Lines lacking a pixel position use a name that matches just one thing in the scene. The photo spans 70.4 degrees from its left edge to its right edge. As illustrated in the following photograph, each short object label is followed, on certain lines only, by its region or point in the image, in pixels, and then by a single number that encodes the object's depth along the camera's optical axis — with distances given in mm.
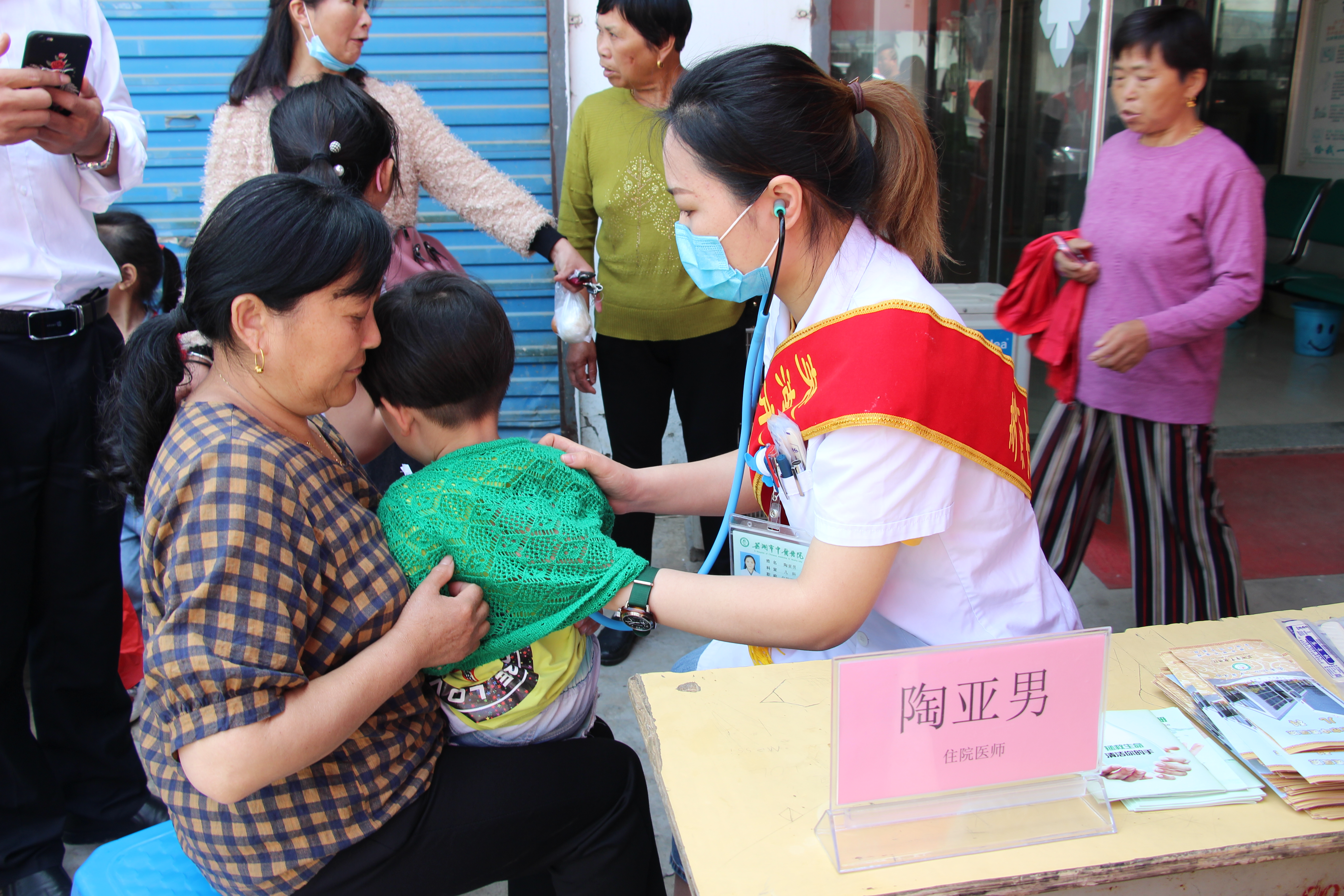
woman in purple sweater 2314
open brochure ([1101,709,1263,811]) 1100
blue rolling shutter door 3535
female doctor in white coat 1275
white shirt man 1830
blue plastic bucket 5773
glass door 3848
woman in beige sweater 2191
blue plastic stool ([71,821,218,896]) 1271
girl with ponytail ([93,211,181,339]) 2629
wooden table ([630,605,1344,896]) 1000
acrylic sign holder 1003
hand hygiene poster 6633
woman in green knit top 2770
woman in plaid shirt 1048
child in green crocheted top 1300
